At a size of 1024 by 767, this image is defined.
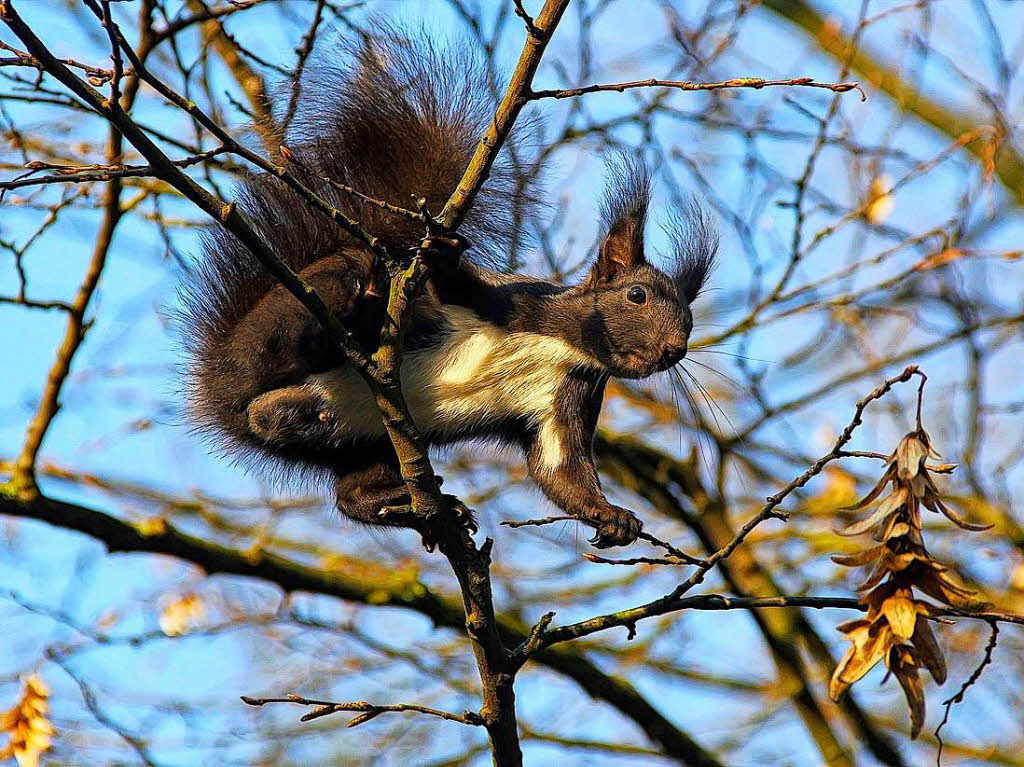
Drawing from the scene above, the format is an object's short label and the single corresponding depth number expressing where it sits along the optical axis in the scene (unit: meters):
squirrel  7.58
